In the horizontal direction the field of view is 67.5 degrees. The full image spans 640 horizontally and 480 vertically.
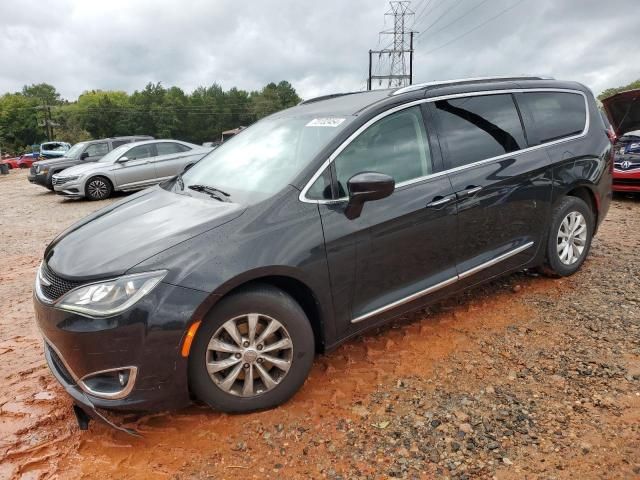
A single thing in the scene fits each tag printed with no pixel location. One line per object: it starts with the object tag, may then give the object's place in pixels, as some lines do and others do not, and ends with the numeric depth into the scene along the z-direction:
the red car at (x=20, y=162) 37.34
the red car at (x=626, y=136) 8.65
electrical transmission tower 44.03
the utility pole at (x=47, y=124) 73.48
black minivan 2.41
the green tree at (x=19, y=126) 82.88
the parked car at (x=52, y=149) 27.86
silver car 12.34
